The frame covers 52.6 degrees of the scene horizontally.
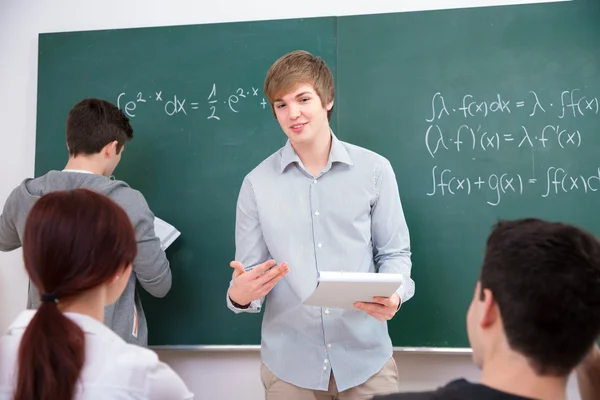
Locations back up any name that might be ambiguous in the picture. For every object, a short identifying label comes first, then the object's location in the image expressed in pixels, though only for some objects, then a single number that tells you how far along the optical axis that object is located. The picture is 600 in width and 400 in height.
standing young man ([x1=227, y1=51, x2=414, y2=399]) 2.22
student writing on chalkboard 2.51
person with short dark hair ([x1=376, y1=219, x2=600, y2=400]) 1.13
